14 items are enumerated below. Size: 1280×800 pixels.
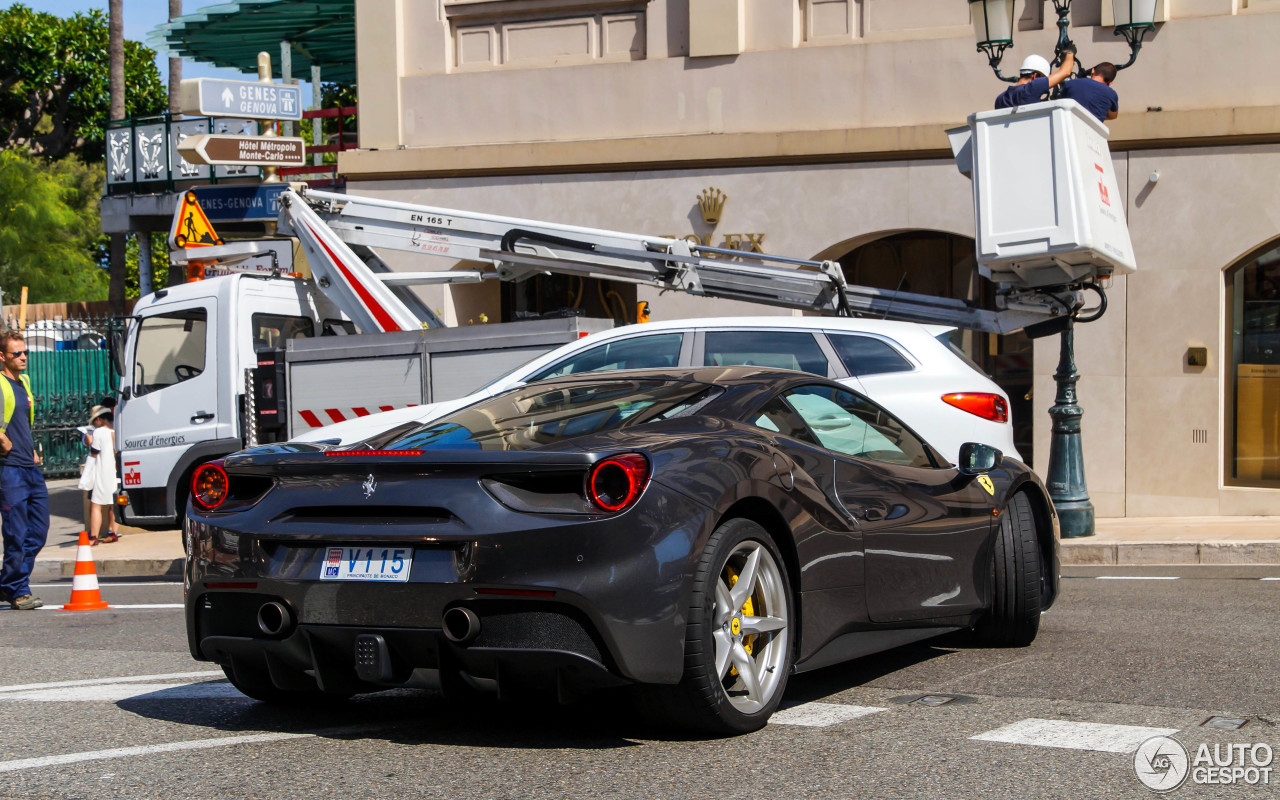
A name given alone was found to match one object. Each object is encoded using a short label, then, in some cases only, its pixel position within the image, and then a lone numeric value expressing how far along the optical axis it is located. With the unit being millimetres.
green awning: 22812
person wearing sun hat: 14891
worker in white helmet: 11570
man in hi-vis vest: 9539
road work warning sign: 15680
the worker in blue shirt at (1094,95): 12109
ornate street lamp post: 12492
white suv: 8852
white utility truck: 11039
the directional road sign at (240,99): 15805
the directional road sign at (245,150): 15008
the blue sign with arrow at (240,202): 18672
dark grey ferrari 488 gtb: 4172
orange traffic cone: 9578
